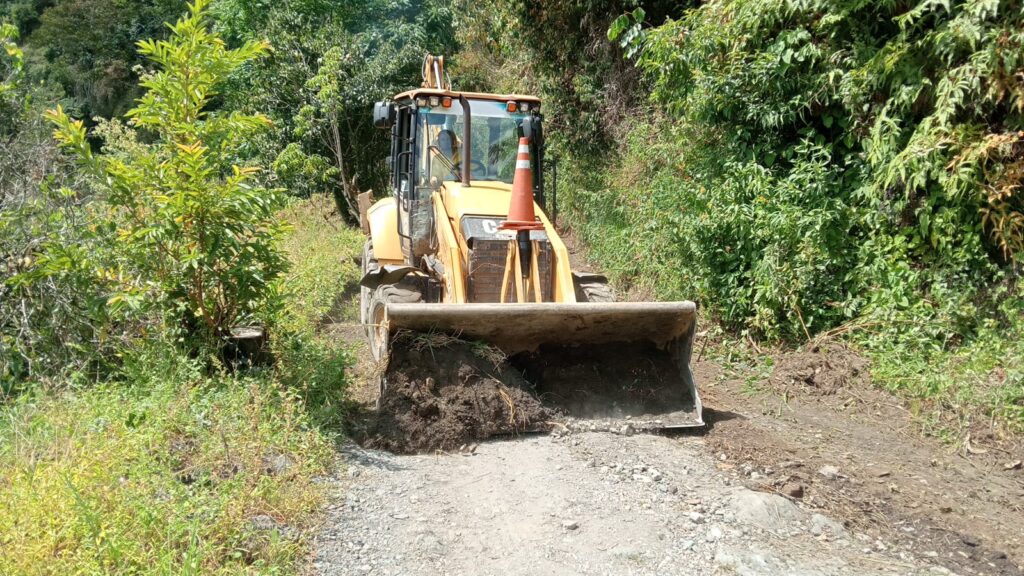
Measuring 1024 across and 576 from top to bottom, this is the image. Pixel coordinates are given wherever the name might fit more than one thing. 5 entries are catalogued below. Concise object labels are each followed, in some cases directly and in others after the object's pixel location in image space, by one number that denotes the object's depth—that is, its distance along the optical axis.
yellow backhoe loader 5.80
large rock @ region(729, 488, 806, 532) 4.43
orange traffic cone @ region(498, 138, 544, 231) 6.32
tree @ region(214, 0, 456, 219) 17.47
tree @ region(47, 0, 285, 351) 5.27
